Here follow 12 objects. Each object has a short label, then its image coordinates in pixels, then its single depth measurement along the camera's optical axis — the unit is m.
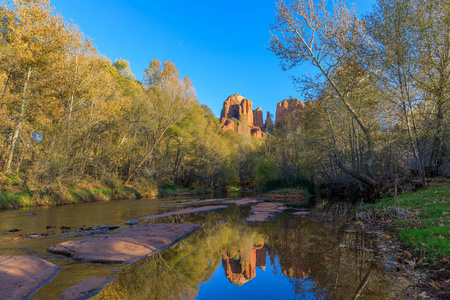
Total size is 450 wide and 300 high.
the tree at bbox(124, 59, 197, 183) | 30.02
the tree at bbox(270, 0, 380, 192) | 13.38
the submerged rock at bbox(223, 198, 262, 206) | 17.71
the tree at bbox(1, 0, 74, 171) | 15.93
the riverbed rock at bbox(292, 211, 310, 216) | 11.40
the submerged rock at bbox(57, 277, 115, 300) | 3.45
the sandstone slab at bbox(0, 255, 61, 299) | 3.46
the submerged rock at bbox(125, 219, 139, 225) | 9.56
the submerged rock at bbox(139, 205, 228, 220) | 11.50
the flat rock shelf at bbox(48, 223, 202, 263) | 5.16
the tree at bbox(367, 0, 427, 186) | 12.09
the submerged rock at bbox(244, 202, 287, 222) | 10.47
